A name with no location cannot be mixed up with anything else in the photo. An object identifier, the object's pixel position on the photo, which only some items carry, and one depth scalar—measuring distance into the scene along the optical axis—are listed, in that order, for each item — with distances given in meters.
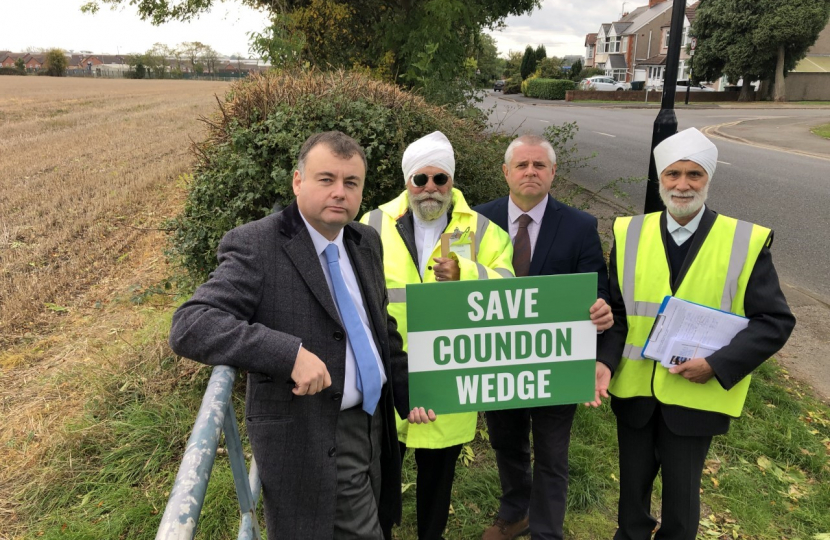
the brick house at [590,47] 93.94
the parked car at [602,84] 52.06
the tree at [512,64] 72.50
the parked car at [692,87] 49.13
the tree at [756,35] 39.19
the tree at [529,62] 63.50
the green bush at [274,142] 4.05
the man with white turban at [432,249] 2.68
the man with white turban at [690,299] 2.30
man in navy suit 2.82
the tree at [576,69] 63.47
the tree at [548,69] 55.59
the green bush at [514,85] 61.09
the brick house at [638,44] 71.88
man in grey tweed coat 1.70
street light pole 4.84
